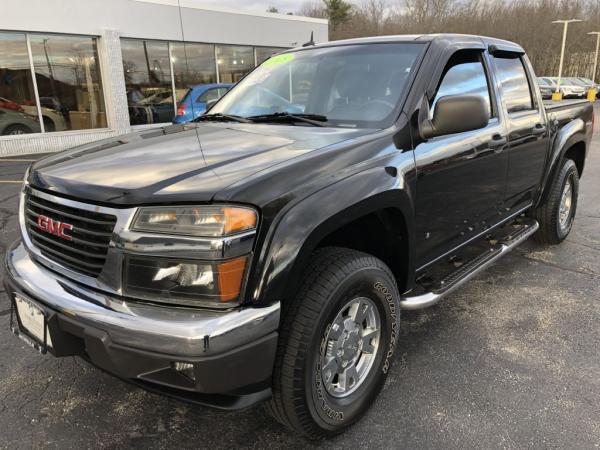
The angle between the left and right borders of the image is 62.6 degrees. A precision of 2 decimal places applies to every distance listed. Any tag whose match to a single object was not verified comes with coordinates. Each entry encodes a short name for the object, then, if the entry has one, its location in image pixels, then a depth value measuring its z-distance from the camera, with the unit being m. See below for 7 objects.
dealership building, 11.80
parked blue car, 10.24
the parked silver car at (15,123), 11.88
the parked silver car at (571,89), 33.38
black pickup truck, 1.80
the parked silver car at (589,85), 34.75
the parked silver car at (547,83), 31.68
